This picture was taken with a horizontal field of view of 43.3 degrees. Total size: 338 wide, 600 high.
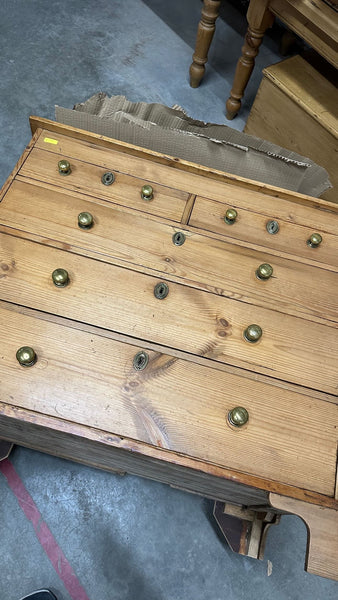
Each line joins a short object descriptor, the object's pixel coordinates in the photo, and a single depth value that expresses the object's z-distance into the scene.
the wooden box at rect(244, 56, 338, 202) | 2.25
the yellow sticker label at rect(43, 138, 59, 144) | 1.65
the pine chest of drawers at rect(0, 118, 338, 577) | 1.20
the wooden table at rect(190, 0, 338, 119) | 1.96
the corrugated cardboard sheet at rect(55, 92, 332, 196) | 1.82
